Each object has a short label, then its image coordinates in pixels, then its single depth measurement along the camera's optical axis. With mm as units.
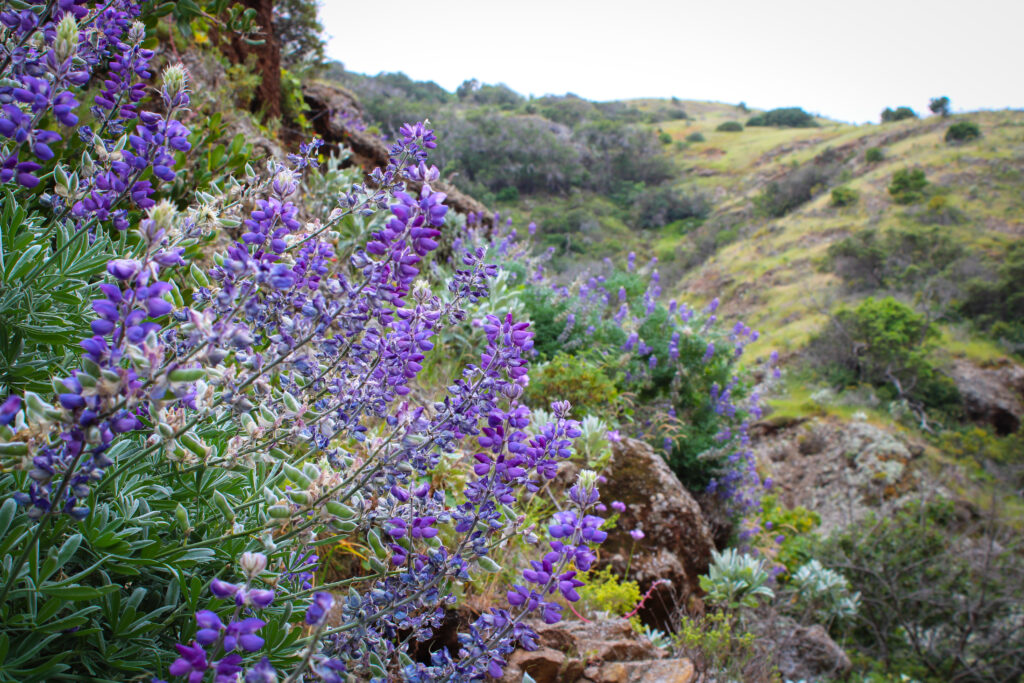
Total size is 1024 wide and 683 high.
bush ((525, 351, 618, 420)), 4293
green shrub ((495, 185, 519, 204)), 31275
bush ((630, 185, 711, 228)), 36156
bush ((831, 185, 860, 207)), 28500
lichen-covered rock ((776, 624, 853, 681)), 4312
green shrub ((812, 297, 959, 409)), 14352
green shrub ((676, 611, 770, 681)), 2662
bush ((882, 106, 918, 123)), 41344
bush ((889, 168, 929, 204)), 26625
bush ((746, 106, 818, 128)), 55000
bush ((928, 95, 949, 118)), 36438
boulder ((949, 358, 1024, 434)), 14133
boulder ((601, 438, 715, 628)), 3467
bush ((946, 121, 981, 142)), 30562
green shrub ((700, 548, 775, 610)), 4082
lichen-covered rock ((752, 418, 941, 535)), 9883
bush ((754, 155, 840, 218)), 33062
